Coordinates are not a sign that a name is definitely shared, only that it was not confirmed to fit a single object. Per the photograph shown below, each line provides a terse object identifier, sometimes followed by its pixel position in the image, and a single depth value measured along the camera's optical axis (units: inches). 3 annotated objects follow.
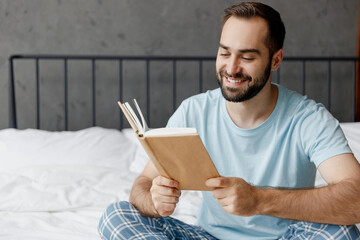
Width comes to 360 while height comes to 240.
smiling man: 41.1
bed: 59.1
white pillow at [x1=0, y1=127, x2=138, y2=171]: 75.4
